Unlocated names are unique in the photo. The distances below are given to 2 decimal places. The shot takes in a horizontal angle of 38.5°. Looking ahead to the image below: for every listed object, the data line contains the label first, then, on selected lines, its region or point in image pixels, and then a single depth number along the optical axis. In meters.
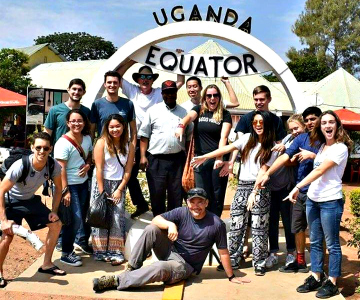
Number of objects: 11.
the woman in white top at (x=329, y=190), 4.59
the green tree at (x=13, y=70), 22.34
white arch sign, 6.51
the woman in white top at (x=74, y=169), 5.30
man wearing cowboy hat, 6.08
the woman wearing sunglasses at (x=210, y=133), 5.44
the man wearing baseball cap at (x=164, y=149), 5.62
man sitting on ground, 4.76
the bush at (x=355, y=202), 8.89
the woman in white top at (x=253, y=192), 5.21
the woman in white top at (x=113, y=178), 5.37
